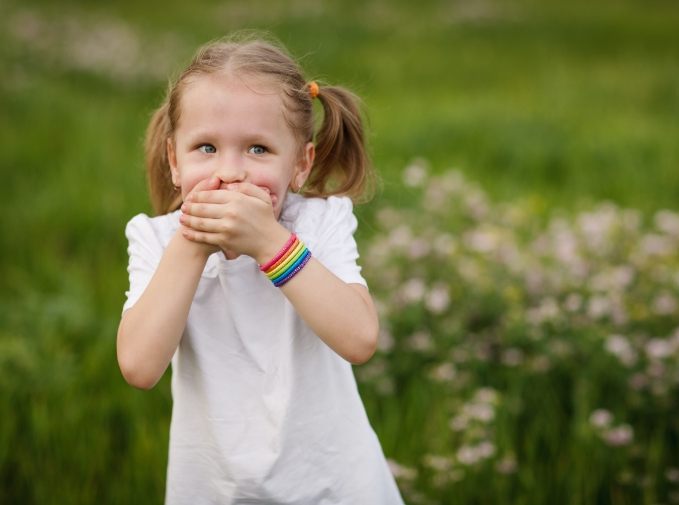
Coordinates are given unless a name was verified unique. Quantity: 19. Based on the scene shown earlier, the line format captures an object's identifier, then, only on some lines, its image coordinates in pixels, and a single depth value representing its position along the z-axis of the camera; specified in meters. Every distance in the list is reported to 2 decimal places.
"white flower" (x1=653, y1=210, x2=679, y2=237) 3.64
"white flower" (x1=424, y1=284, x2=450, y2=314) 3.13
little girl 1.56
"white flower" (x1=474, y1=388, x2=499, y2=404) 2.76
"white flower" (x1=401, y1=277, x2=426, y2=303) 3.26
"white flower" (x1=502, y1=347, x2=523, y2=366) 3.12
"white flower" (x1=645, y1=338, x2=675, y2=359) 2.89
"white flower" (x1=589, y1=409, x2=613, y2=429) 2.65
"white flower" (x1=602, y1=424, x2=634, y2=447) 2.63
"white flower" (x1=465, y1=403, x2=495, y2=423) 2.64
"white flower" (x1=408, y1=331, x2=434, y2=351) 3.21
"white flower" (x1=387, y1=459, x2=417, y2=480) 2.53
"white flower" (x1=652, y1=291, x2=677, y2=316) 3.18
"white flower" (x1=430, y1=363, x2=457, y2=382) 3.00
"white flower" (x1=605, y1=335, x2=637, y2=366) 2.89
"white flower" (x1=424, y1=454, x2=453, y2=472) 2.55
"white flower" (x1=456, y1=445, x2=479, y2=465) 2.60
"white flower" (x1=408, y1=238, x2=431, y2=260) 3.59
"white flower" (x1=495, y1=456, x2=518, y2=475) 2.64
